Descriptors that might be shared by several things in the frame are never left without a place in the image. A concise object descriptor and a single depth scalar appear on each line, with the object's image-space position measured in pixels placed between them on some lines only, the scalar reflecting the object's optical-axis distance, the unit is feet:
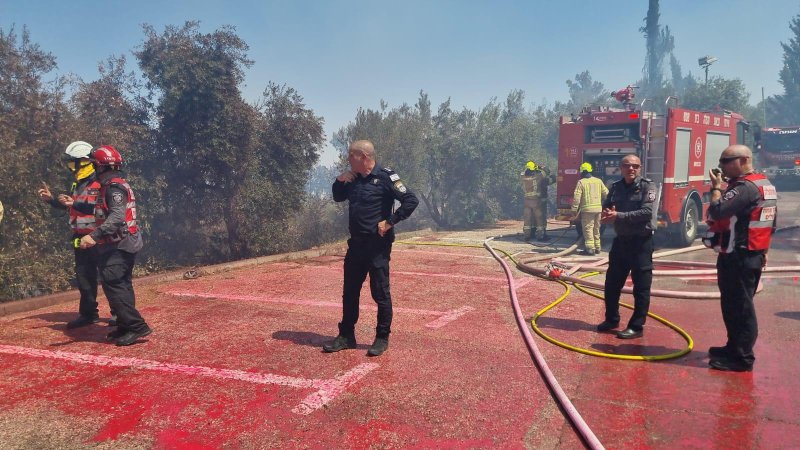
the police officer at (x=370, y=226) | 14.32
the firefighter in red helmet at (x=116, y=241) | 15.30
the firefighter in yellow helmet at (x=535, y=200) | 39.11
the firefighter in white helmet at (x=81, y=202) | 15.98
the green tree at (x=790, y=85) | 163.63
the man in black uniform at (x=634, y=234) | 15.69
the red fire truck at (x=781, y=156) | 75.72
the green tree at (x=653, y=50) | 237.04
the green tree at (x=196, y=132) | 41.11
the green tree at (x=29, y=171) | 25.27
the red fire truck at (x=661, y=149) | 33.94
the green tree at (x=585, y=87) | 327.06
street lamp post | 62.26
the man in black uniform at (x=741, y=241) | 12.67
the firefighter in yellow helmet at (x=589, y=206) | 32.04
